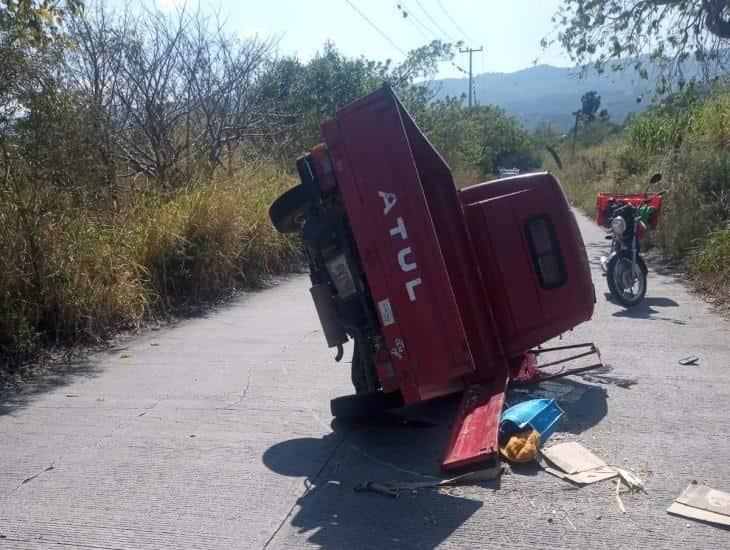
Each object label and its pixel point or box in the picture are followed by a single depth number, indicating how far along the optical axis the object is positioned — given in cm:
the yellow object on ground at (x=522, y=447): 492
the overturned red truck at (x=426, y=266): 495
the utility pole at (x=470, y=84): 6127
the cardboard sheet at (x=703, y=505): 418
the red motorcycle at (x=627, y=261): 1034
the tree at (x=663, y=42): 1551
